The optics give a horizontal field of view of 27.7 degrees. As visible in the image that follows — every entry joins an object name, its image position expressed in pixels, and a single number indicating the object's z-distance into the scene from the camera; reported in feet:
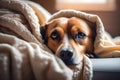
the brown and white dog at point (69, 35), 3.99
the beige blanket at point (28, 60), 2.98
